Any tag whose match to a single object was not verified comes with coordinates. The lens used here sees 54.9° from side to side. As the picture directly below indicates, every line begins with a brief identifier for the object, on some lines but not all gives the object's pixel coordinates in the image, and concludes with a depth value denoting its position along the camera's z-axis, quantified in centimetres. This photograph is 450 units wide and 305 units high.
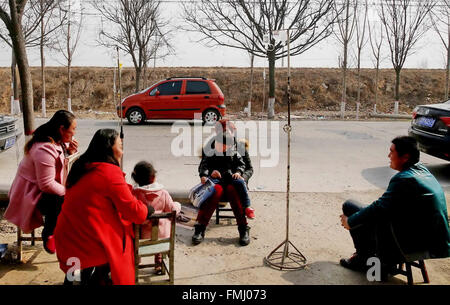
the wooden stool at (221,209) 534
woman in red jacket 307
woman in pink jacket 386
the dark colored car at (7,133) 822
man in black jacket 488
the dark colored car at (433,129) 777
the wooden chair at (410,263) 361
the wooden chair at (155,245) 333
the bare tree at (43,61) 2083
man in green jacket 350
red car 1617
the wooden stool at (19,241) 421
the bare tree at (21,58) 590
